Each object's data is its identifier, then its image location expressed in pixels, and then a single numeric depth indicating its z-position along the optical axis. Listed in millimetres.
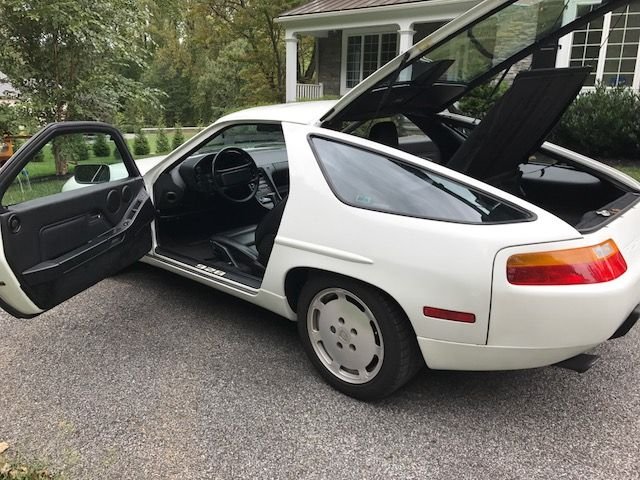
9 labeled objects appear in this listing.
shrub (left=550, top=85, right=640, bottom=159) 8586
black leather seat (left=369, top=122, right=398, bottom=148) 3345
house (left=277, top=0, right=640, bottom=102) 11641
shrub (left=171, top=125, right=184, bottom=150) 15402
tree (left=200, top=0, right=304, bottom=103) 20328
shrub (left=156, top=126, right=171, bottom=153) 14810
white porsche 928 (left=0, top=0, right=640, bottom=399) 2162
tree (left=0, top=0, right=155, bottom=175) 8336
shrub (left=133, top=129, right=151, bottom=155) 14120
